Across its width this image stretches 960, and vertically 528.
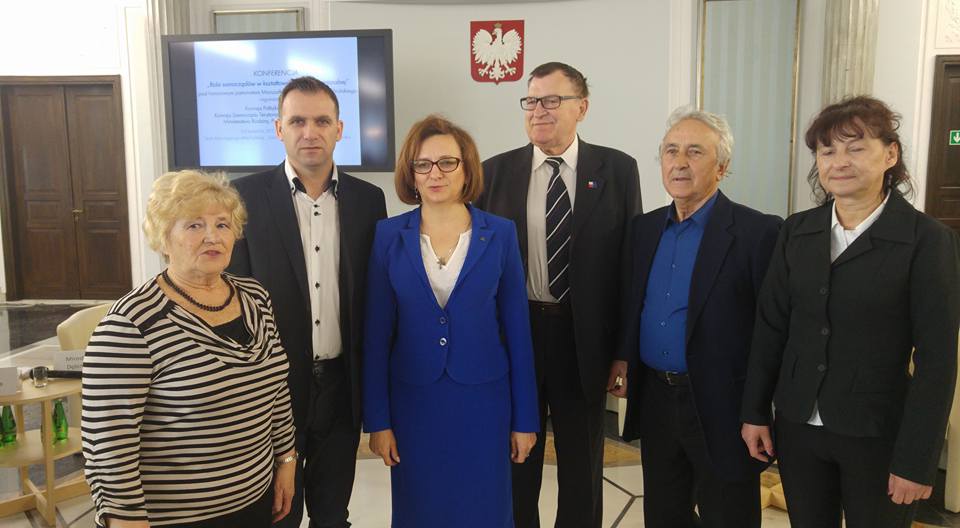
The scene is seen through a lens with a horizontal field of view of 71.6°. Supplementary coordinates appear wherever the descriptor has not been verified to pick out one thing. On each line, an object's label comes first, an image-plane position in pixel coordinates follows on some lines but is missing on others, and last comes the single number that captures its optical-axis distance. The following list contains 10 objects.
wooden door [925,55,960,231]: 6.27
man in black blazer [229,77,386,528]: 2.05
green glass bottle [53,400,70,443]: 3.43
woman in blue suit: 1.94
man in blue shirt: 2.00
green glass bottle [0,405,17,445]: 3.29
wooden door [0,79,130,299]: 7.91
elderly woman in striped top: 1.41
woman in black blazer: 1.59
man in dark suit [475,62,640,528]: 2.38
